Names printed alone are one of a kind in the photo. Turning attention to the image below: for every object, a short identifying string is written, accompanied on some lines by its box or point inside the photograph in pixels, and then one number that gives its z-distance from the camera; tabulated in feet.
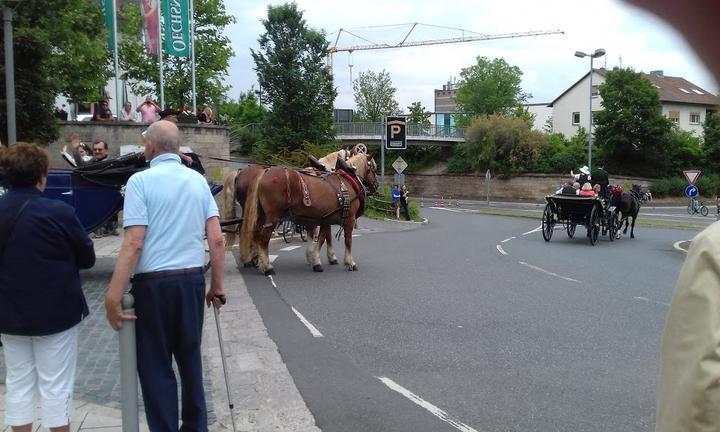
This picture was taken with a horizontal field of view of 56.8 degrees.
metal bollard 12.35
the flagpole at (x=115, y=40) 71.92
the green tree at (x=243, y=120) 170.40
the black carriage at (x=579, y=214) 62.90
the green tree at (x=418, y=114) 279.49
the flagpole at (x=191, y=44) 77.36
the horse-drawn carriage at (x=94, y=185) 33.01
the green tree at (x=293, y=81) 140.36
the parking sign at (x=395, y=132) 111.34
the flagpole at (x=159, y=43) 75.00
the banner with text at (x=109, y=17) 74.87
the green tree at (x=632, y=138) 135.23
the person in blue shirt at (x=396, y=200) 105.60
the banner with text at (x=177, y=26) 76.23
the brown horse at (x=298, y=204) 38.19
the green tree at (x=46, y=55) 45.29
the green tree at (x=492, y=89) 290.56
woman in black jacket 13.10
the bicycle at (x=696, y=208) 133.49
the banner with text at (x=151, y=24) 74.02
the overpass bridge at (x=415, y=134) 226.58
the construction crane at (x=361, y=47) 374.94
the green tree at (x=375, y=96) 299.38
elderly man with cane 12.97
